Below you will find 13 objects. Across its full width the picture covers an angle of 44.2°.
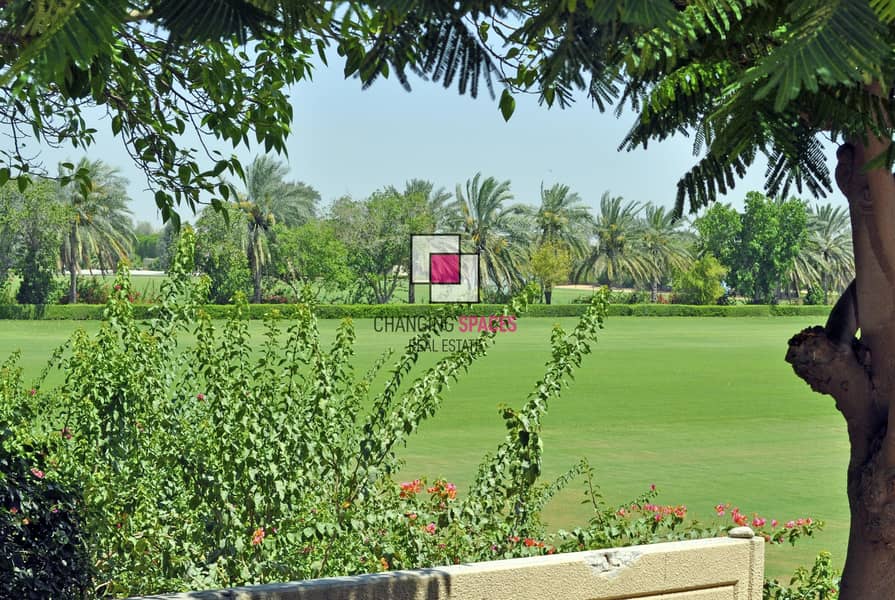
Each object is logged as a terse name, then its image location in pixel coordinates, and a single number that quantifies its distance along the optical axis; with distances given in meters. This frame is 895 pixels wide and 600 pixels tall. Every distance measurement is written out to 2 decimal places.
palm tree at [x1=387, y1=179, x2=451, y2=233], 65.44
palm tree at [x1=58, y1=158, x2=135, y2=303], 58.25
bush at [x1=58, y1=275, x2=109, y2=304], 59.94
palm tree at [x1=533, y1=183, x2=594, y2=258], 67.25
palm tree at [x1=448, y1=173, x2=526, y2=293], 61.50
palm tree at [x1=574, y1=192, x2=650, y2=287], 68.81
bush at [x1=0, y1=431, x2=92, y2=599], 3.96
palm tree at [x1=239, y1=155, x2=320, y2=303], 60.62
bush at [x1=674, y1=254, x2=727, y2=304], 69.38
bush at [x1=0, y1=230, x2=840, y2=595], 5.08
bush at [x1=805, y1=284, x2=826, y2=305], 76.31
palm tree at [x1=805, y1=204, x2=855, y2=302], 76.62
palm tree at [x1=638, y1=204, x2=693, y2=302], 70.69
